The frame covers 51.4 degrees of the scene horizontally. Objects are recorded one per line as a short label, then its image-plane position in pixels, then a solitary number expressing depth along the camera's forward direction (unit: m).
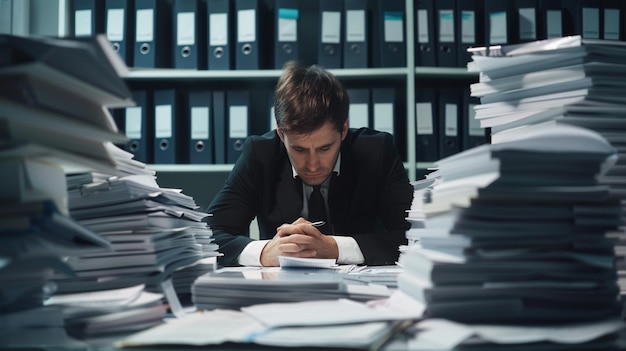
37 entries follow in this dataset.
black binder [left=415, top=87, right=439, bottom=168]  2.90
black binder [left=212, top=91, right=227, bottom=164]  2.95
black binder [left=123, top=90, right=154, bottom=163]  2.95
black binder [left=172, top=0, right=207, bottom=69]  2.96
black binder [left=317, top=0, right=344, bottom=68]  2.95
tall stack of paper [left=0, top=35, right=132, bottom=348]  0.65
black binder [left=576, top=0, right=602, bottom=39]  2.89
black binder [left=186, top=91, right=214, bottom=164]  2.94
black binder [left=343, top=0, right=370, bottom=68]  2.92
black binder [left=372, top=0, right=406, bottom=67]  2.93
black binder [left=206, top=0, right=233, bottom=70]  2.95
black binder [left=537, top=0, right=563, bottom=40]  2.91
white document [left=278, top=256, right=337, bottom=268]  1.38
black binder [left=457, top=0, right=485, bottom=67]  2.93
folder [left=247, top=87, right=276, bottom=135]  3.28
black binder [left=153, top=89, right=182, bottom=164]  2.95
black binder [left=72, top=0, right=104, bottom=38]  2.98
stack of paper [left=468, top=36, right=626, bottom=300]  0.89
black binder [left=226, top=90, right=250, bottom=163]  2.94
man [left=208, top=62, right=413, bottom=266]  2.16
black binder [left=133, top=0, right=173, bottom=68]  2.96
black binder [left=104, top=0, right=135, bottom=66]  2.95
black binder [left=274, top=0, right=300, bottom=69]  2.97
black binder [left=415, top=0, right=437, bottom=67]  2.92
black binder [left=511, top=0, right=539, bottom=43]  2.92
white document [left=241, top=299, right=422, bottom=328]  0.67
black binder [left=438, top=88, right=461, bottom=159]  2.89
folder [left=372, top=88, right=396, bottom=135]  2.89
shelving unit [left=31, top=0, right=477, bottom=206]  2.89
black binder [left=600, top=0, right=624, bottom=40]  2.88
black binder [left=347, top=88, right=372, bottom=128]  2.88
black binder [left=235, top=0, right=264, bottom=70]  2.94
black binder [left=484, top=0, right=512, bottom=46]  2.93
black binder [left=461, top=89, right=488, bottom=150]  2.88
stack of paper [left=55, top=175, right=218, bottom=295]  0.87
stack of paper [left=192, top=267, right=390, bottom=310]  0.79
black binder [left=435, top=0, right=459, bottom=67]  2.93
